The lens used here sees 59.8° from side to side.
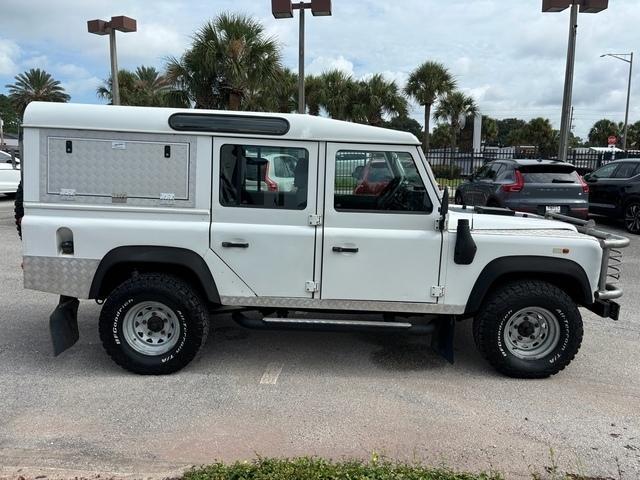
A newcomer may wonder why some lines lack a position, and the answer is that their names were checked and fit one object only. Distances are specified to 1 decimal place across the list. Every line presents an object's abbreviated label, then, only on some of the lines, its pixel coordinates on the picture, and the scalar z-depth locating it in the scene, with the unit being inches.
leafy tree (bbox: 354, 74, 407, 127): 1258.6
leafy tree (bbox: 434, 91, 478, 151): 1469.0
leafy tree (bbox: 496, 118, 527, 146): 3738.4
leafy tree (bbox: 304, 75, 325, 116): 1263.5
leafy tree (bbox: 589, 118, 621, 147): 3108.5
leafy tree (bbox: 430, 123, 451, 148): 2190.5
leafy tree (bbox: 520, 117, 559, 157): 2466.7
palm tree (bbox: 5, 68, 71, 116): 2126.0
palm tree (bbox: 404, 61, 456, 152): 1266.0
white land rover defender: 160.2
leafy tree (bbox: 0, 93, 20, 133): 3631.9
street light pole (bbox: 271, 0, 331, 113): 493.4
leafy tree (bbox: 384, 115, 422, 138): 1268.5
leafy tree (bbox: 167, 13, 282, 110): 599.5
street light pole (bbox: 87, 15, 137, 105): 577.0
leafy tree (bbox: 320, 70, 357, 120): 1257.4
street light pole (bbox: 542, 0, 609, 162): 479.2
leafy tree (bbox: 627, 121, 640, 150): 2566.4
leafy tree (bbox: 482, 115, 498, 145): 3017.5
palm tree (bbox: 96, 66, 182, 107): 1082.1
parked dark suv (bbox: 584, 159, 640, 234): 459.2
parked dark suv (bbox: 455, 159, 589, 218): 399.5
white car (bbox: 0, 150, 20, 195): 650.8
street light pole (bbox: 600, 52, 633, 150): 1443.8
